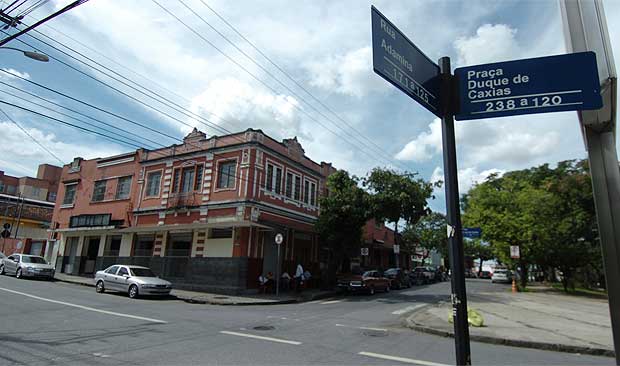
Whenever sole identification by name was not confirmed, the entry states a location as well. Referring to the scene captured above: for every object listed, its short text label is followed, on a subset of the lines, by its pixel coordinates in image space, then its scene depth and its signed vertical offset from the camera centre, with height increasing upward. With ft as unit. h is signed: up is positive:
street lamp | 31.13 +16.51
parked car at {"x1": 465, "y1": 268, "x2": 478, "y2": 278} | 203.56 +2.16
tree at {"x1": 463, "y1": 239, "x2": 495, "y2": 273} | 139.11 +11.75
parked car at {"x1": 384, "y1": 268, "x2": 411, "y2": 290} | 96.26 -0.71
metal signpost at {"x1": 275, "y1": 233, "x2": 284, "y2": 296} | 62.72 +5.19
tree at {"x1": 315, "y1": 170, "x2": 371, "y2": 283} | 75.05 +11.47
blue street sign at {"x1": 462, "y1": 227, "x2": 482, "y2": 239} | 52.22 +6.12
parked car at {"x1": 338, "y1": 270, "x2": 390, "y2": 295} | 76.74 -1.77
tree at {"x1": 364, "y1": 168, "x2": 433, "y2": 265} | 73.92 +15.13
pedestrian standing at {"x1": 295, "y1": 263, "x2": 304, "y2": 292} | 73.77 -1.21
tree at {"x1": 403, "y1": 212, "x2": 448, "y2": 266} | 153.39 +17.09
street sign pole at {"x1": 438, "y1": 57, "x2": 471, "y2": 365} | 11.54 +1.77
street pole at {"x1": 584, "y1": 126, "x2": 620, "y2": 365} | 9.82 +2.08
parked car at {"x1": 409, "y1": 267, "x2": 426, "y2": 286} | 113.80 -0.33
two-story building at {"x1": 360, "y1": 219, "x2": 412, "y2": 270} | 120.34 +9.01
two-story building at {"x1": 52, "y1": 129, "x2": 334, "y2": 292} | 71.61 +11.72
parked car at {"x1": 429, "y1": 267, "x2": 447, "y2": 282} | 134.78 +0.70
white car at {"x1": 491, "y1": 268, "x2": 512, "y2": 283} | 144.08 +1.17
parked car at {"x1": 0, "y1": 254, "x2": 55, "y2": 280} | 78.06 -0.99
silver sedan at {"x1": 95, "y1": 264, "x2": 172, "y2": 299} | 57.26 -2.46
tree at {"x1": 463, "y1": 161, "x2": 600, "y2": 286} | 90.63 +14.08
